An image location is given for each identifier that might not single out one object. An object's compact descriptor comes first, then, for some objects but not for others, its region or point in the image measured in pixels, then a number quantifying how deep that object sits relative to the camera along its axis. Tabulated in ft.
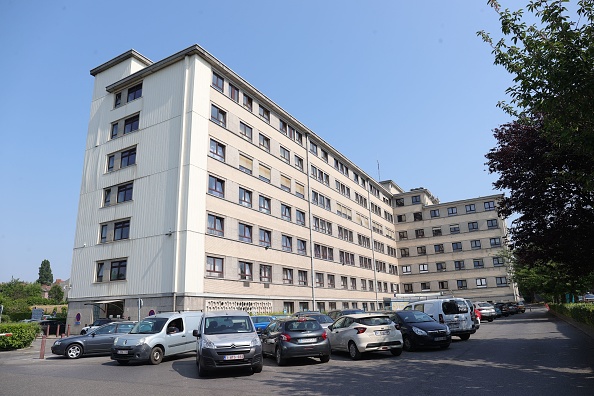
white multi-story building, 83.56
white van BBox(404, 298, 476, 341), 56.03
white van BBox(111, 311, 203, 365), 42.47
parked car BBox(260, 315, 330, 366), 39.81
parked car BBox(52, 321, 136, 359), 52.31
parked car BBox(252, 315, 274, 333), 61.99
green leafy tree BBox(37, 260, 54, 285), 441.27
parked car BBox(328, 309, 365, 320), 73.54
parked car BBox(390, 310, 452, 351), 46.21
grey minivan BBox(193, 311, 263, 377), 33.45
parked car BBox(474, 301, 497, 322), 109.70
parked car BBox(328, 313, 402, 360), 42.09
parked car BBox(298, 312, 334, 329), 61.41
